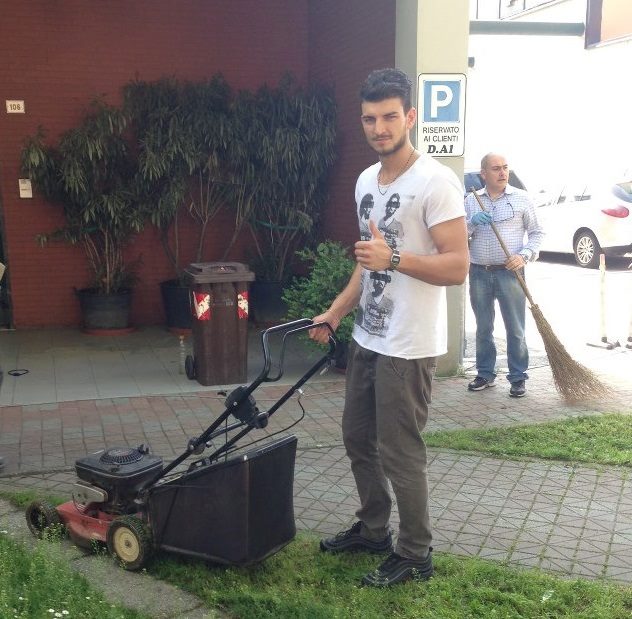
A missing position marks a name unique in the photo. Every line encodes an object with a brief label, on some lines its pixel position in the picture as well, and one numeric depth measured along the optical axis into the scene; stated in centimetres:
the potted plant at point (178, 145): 907
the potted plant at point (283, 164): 937
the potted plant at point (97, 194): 899
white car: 1534
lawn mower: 355
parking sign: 710
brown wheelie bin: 710
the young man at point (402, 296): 342
